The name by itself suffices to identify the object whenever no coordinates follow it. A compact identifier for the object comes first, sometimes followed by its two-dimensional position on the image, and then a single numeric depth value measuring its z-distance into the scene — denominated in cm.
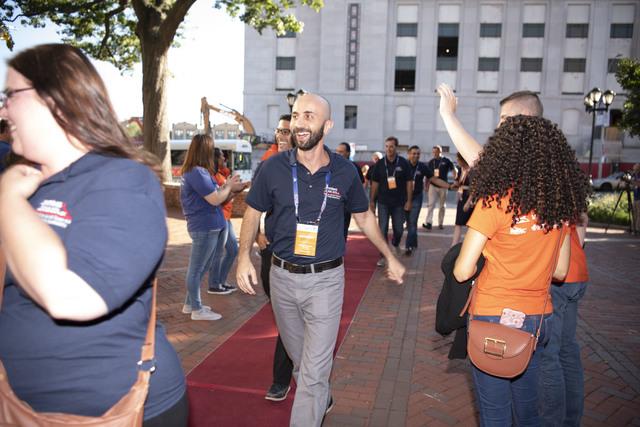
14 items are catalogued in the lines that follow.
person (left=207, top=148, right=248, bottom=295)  586
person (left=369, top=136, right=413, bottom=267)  866
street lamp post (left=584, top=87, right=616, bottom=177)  1716
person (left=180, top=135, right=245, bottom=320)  505
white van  2817
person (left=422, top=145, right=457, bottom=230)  1179
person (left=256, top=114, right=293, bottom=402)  376
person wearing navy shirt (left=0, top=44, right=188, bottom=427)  121
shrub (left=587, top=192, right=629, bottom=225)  1524
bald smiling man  301
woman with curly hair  224
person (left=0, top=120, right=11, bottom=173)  393
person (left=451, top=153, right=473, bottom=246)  671
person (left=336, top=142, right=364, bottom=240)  883
